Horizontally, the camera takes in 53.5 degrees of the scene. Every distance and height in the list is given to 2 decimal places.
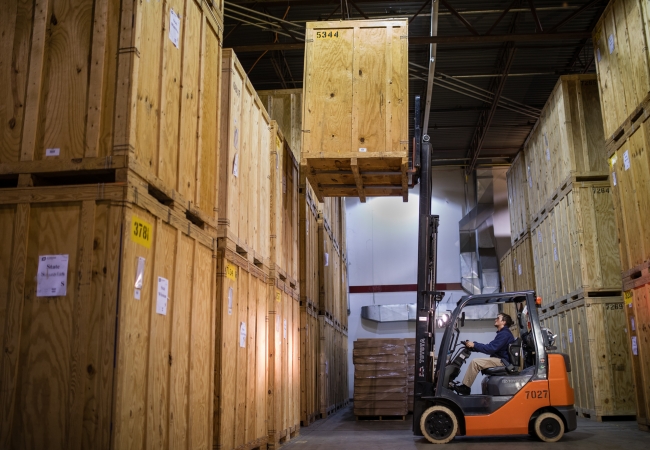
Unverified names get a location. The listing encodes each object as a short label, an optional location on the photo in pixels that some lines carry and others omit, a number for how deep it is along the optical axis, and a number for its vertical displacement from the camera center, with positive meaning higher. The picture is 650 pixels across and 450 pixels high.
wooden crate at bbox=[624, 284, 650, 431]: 8.43 +0.21
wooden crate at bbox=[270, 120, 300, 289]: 8.78 +2.26
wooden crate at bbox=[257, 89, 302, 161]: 12.55 +4.92
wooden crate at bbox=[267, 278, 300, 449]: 8.17 +0.01
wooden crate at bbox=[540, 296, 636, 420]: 10.54 +0.03
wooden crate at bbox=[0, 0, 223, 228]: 4.13 +1.82
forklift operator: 8.99 +0.08
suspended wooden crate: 8.52 +3.50
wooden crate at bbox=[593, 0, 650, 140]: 8.12 +4.01
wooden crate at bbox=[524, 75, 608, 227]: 11.32 +4.00
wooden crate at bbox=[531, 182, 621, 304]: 10.98 +2.04
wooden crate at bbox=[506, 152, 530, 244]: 15.64 +4.08
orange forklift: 8.61 -0.34
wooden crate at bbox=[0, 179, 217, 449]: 3.76 +0.28
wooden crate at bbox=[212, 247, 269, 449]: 6.05 +0.11
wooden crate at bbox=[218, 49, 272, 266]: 6.49 +2.19
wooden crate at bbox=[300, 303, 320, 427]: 11.28 -0.04
